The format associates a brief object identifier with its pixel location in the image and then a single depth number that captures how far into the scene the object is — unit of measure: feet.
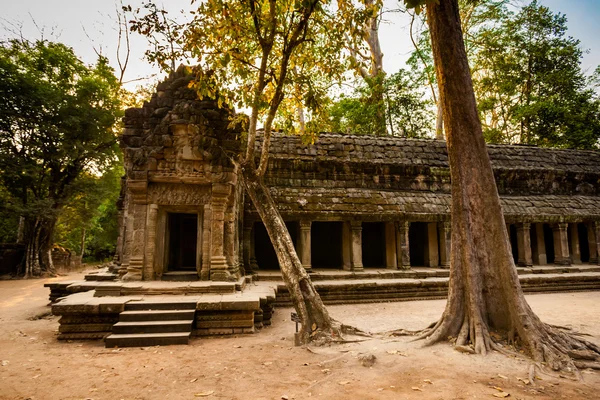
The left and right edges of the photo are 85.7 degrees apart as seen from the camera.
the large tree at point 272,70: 17.48
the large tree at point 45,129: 49.65
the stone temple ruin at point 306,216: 21.83
